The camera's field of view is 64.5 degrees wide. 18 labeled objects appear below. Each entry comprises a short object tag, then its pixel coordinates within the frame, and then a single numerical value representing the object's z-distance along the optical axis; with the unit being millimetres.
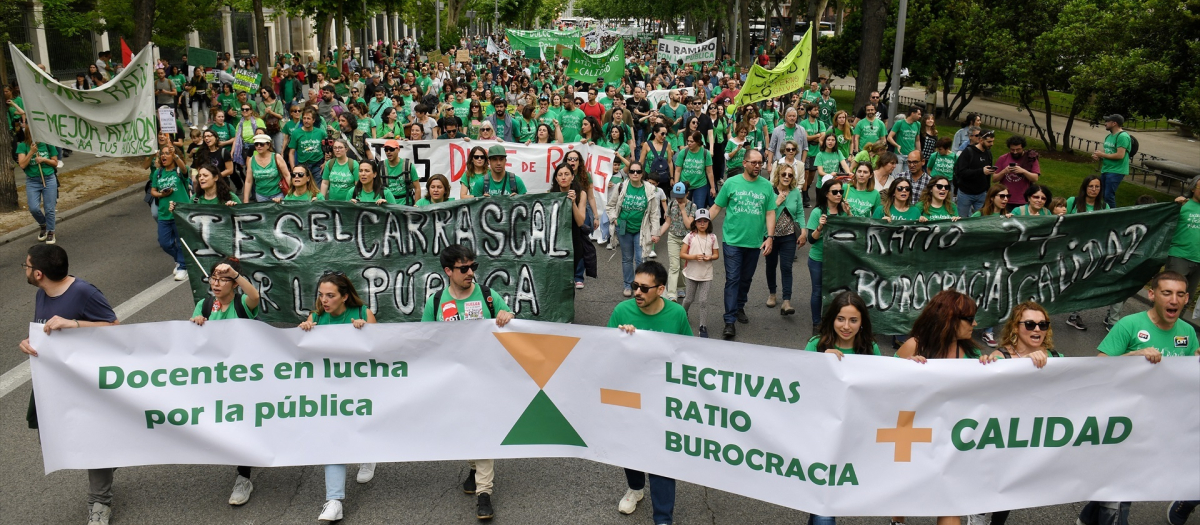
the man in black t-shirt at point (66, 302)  5039
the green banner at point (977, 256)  7863
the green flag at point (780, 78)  14570
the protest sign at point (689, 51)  28500
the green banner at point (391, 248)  7914
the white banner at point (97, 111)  10695
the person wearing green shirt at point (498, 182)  8844
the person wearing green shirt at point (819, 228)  8312
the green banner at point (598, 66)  21031
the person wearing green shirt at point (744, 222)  8414
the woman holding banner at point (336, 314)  5086
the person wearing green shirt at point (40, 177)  11570
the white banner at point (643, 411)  4527
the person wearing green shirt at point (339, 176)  9414
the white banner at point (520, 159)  11664
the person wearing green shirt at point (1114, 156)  11438
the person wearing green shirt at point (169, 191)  10047
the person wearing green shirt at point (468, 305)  5270
